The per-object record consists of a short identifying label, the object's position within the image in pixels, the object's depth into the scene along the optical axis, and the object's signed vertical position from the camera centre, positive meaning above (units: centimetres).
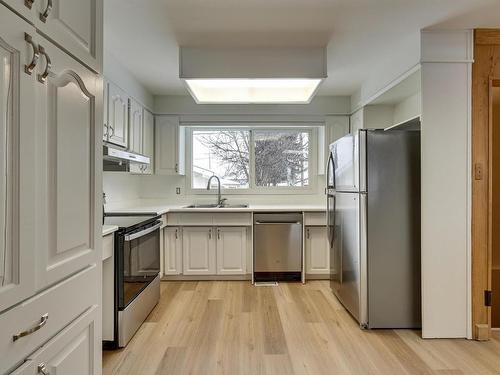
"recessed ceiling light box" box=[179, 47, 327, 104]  263 +103
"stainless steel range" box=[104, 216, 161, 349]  215 -65
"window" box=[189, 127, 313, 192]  436 +42
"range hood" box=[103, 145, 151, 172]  221 +23
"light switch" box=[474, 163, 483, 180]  233 +14
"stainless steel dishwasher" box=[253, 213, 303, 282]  366 -63
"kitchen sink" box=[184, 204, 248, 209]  412 -23
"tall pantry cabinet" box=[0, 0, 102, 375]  82 +1
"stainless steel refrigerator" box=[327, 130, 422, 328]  248 -31
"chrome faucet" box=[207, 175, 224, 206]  419 -6
